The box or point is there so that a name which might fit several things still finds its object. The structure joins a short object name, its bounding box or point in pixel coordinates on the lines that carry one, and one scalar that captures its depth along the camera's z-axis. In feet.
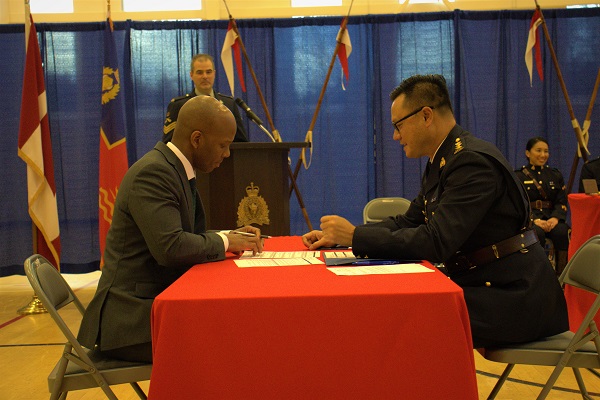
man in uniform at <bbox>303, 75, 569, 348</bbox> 6.31
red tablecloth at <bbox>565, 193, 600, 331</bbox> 10.87
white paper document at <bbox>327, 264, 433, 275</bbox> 5.45
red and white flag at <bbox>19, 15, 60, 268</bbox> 16.81
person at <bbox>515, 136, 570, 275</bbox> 18.07
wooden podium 13.76
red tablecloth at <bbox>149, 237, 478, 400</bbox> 4.54
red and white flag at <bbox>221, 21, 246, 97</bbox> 18.97
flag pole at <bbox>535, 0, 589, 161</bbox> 18.90
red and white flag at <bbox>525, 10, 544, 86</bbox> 19.21
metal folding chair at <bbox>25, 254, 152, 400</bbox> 6.01
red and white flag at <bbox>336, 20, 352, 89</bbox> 19.61
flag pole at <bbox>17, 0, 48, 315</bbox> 16.40
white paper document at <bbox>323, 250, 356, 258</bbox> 6.71
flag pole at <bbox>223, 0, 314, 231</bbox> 18.61
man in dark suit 6.16
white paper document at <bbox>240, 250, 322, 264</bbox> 6.86
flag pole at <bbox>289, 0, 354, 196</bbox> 19.35
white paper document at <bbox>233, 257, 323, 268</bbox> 6.15
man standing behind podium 15.65
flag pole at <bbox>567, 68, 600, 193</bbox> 18.99
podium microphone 14.90
